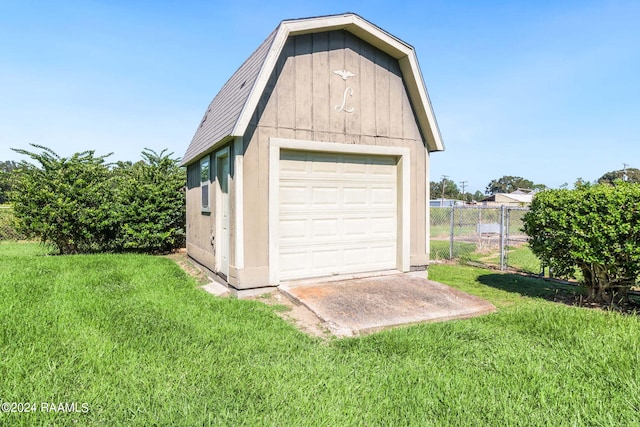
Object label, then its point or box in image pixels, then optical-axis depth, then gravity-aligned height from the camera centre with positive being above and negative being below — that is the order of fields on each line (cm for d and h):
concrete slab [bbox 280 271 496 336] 417 -137
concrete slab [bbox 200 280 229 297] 569 -146
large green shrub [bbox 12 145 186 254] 970 +0
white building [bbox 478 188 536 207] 4719 +68
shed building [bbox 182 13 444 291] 556 +80
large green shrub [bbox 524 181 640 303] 470 -45
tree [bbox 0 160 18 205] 4997 +285
